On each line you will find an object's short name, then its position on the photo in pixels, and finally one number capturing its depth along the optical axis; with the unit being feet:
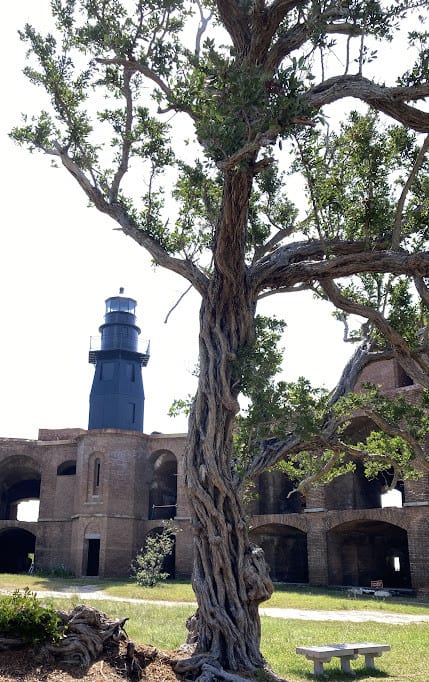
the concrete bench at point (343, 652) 27.27
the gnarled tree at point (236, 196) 22.24
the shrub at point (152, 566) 81.56
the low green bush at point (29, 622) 20.59
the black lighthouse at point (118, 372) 130.00
